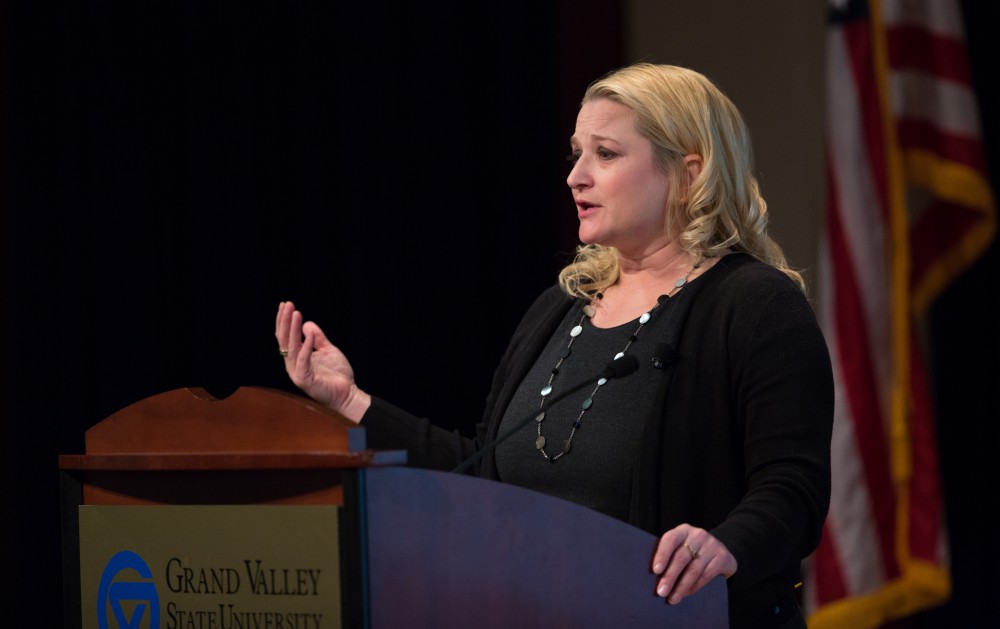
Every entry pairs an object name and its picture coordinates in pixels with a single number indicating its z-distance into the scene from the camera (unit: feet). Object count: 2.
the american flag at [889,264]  22.89
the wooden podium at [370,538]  17.37
